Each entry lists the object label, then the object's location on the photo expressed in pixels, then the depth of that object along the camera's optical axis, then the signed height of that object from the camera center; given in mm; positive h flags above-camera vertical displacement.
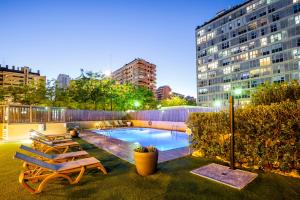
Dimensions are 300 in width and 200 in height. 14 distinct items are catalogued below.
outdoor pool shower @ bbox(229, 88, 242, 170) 4957 -859
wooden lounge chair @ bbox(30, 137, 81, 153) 6816 -1657
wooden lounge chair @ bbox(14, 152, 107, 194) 3719 -1546
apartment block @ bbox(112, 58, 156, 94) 106175 +23315
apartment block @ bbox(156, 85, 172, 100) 190738 +17382
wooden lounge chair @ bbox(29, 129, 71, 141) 8794 -1669
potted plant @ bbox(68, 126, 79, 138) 12789 -2075
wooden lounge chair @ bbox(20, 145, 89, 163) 4853 -1583
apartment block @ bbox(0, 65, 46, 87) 94438 +19697
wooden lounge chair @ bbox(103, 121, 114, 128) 19897 -2137
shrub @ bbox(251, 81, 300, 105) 7072 +562
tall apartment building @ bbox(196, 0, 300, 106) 43219 +17921
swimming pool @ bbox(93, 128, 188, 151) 12322 -2811
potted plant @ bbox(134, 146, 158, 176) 4641 -1526
